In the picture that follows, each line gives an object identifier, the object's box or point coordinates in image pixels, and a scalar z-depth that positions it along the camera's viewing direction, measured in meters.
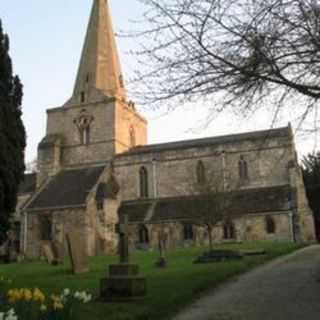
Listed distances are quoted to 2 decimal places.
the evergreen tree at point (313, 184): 33.19
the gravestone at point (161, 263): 14.87
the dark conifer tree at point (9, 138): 11.19
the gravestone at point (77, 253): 14.09
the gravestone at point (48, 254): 20.87
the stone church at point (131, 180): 28.53
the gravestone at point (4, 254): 27.44
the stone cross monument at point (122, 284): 8.26
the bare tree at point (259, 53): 6.20
